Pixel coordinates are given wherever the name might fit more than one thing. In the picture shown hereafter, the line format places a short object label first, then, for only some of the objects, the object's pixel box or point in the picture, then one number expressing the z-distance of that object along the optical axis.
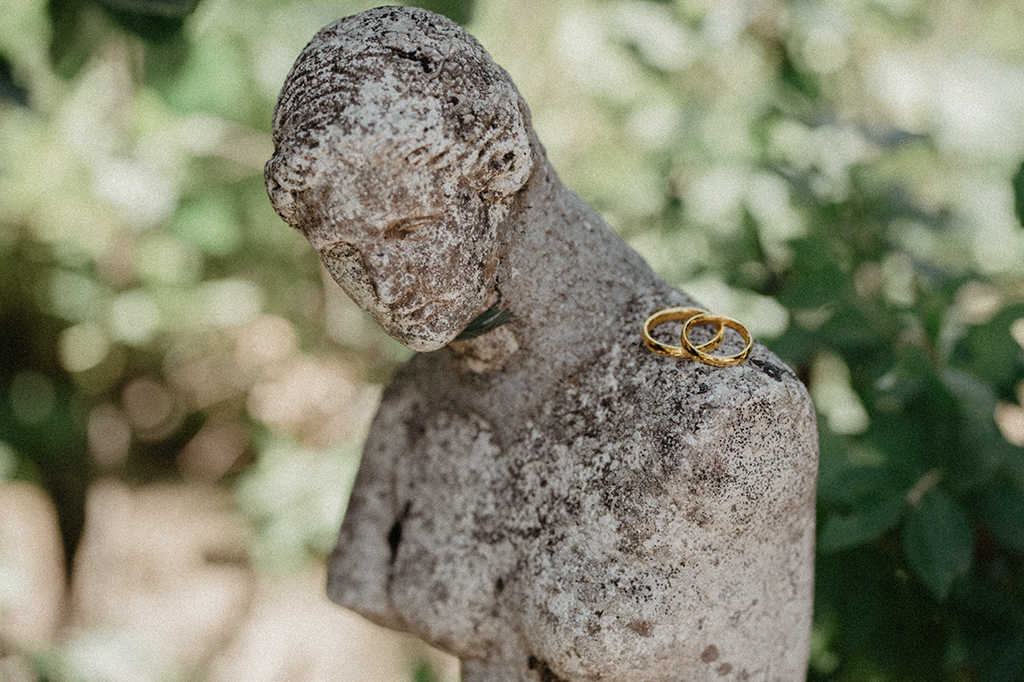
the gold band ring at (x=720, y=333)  0.35
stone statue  0.33
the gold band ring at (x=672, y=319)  0.36
